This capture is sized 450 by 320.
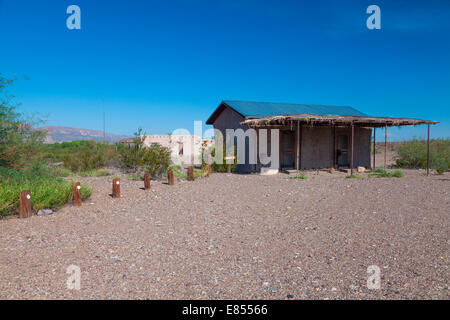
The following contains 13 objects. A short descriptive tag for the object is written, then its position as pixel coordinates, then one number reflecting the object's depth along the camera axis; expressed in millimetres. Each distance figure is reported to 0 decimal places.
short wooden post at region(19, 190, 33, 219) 6625
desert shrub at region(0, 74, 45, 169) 8055
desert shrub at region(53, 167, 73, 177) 9469
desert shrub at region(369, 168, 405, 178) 13628
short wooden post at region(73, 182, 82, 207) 7703
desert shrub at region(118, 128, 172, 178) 12880
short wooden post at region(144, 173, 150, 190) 10008
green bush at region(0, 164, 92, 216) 6836
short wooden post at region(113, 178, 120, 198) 8703
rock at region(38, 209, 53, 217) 6982
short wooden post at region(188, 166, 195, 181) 12116
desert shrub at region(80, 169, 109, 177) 13820
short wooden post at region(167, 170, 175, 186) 10938
